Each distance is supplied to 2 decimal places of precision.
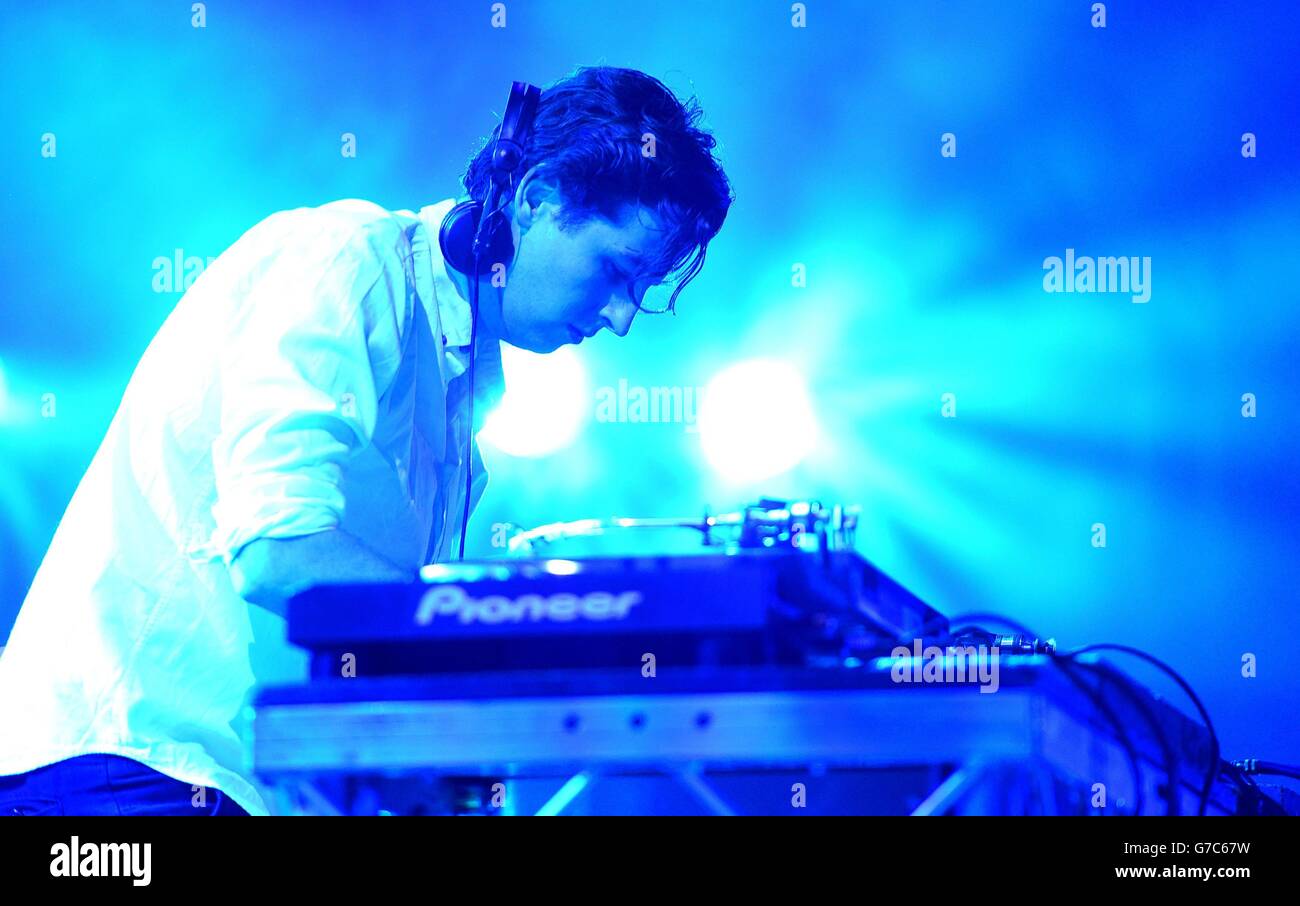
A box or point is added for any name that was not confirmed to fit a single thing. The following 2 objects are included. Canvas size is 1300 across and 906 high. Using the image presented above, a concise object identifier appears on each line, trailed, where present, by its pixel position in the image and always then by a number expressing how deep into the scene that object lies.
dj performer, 2.39
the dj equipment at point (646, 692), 2.21
